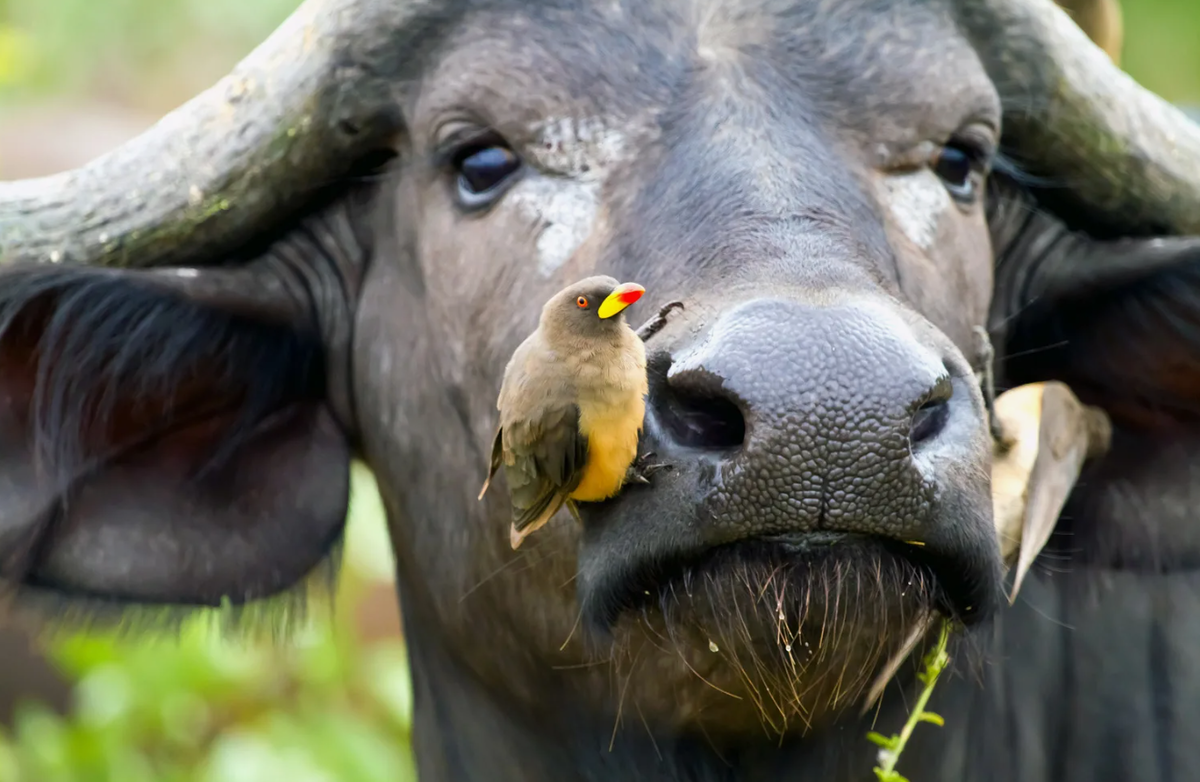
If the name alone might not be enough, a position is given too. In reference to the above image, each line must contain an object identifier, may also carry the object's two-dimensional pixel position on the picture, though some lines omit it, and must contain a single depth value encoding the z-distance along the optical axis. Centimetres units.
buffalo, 484
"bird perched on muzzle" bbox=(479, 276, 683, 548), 469
